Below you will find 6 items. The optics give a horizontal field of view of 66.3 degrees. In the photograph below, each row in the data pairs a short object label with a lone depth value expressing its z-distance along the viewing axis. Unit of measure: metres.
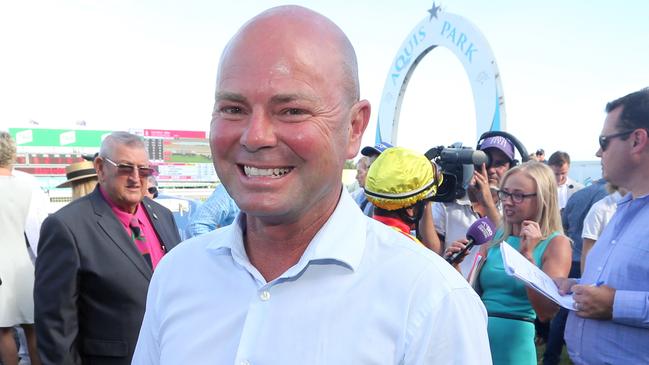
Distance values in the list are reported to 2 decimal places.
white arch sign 8.62
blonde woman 2.75
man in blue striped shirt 2.17
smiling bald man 1.05
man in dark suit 2.49
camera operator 3.69
